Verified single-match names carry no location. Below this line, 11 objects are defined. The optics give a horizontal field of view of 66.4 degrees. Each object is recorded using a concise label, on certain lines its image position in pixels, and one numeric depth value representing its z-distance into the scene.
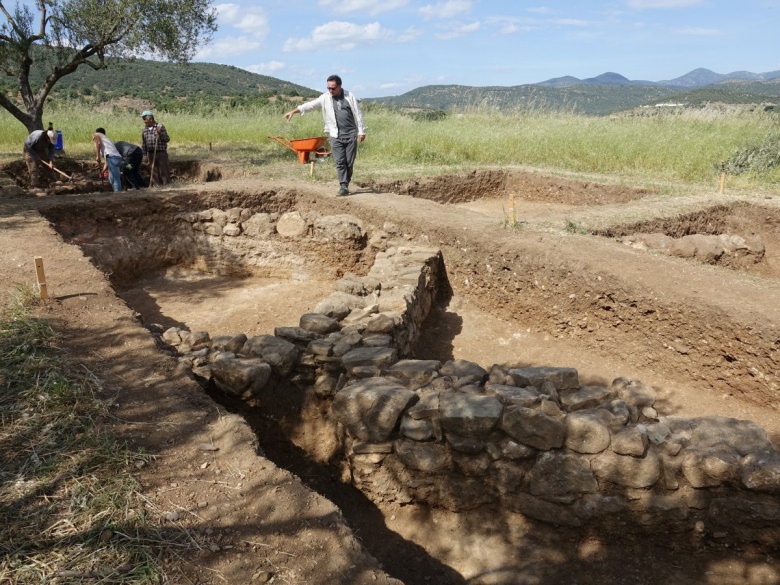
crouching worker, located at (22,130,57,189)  10.21
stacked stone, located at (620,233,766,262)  6.91
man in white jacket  7.76
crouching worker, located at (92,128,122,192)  9.84
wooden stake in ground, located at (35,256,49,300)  4.37
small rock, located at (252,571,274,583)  2.18
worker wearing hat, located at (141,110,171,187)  10.30
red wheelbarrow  11.33
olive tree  11.52
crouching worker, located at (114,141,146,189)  10.35
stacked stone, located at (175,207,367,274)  8.71
